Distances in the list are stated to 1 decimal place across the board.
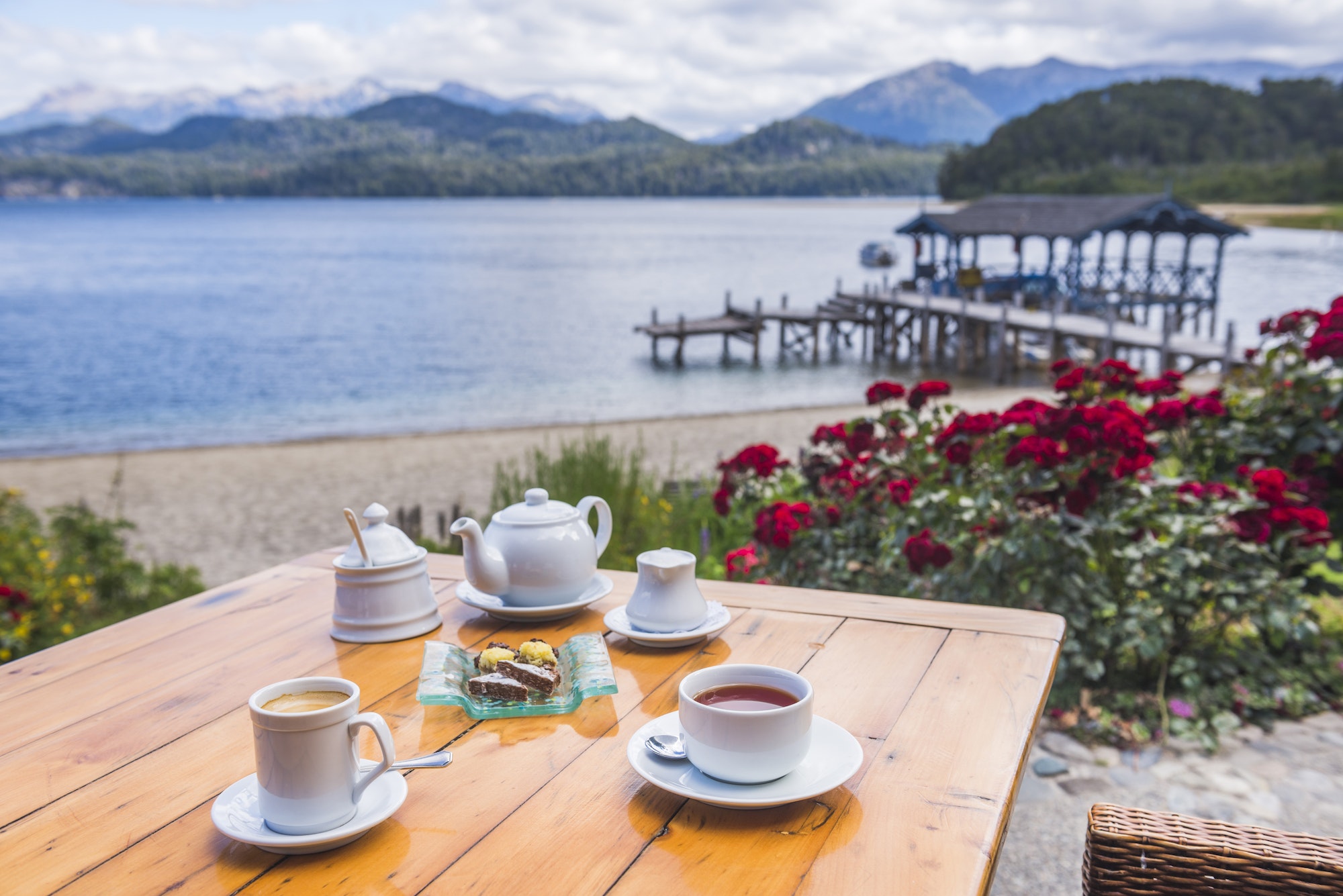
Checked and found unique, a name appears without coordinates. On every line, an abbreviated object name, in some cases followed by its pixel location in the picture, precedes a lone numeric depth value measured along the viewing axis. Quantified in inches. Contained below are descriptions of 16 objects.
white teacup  45.0
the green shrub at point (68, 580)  148.1
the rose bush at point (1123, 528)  117.0
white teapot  69.9
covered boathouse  998.4
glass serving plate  56.6
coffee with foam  45.7
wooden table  40.5
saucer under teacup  44.5
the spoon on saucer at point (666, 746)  48.3
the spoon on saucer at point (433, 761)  47.6
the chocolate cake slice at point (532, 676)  57.8
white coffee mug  42.2
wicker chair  49.1
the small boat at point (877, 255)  2576.3
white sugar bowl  67.8
